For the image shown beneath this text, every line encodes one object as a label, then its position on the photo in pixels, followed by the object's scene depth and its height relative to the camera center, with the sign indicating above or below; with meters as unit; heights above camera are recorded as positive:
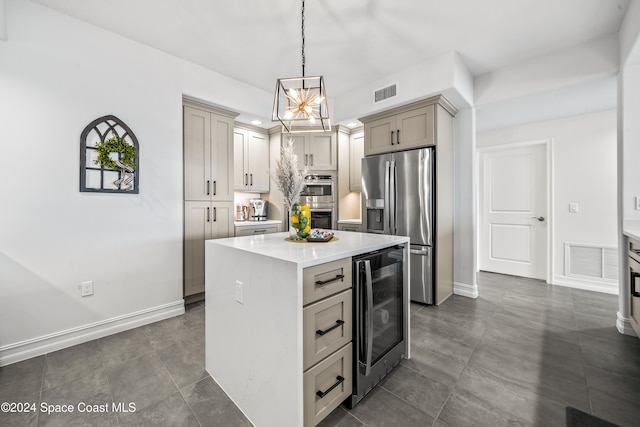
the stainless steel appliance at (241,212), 4.38 -0.01
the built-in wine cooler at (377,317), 1.51 -0.67
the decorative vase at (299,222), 1.87 -0.07
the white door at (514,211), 4.00 +0.01
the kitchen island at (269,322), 1.21 -0.58
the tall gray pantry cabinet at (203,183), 3.12 +0.36
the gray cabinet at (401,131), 3.07 +1.00
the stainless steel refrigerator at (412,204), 3.08 +0.10
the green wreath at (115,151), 2.36 +0.55
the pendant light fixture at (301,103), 1.87 +0.77
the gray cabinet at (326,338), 1.25 -0.64
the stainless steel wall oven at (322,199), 4.19 +0.20
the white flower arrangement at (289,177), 1.84 +0.24
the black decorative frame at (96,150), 2.28 +0.56
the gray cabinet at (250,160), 4.01 +0.82
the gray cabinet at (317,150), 4.20 +0.98
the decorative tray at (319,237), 1.81 -0.17
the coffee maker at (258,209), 4.35 +0.05
